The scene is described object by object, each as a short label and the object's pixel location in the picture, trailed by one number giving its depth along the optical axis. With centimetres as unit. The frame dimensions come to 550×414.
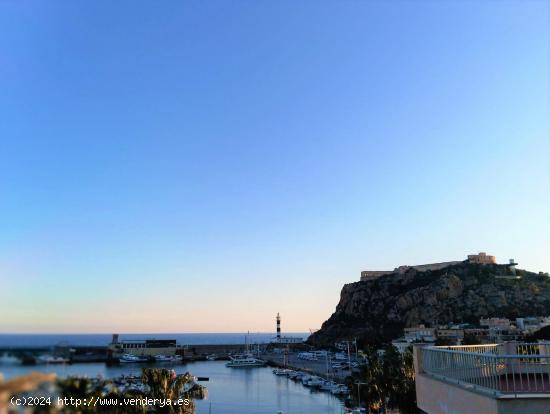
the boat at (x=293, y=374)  9964
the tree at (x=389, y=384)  2919
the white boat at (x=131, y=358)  12095
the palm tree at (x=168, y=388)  2216
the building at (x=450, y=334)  10979
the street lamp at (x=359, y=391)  3856
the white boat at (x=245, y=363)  12976
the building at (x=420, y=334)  11031
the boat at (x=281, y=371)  10758
